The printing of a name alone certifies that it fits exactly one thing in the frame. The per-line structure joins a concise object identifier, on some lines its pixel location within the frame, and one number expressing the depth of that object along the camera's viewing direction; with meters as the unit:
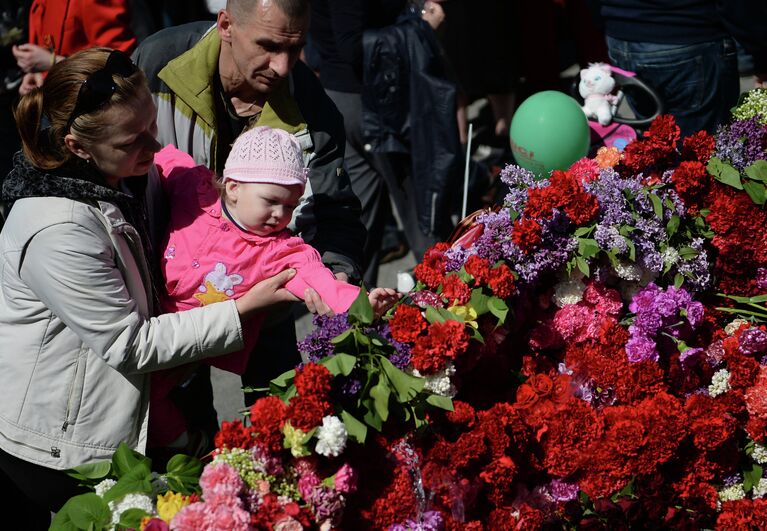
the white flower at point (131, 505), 3.91
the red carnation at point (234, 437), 3.91
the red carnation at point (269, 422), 3.91
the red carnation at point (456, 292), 4.62
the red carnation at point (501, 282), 4.63
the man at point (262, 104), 5.29
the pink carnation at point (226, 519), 3.62
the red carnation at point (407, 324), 4.36
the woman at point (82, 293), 4.35
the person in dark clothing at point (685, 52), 7.96
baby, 4.80
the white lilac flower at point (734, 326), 5.46
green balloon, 7.30
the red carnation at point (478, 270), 4.67
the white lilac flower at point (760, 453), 5.21
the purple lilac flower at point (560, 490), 4.89
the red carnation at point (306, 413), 3.87
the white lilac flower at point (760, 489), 5.22
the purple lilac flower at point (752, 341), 5.22
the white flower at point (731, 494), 5.16
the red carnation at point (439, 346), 4.27
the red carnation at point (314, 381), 3.92
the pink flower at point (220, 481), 3.72
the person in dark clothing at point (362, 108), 8.69
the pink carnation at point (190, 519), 3.64
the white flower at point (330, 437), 3.87
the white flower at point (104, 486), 4.10
